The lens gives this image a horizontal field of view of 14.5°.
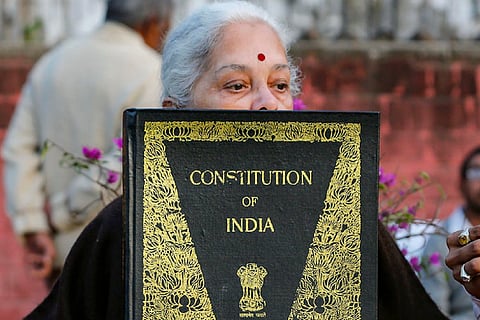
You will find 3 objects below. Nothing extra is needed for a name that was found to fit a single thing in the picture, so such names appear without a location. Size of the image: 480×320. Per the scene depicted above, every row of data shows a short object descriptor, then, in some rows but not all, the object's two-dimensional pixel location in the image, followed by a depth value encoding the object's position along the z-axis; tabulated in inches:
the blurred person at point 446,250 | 251.0
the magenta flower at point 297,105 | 193.6
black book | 138.5
